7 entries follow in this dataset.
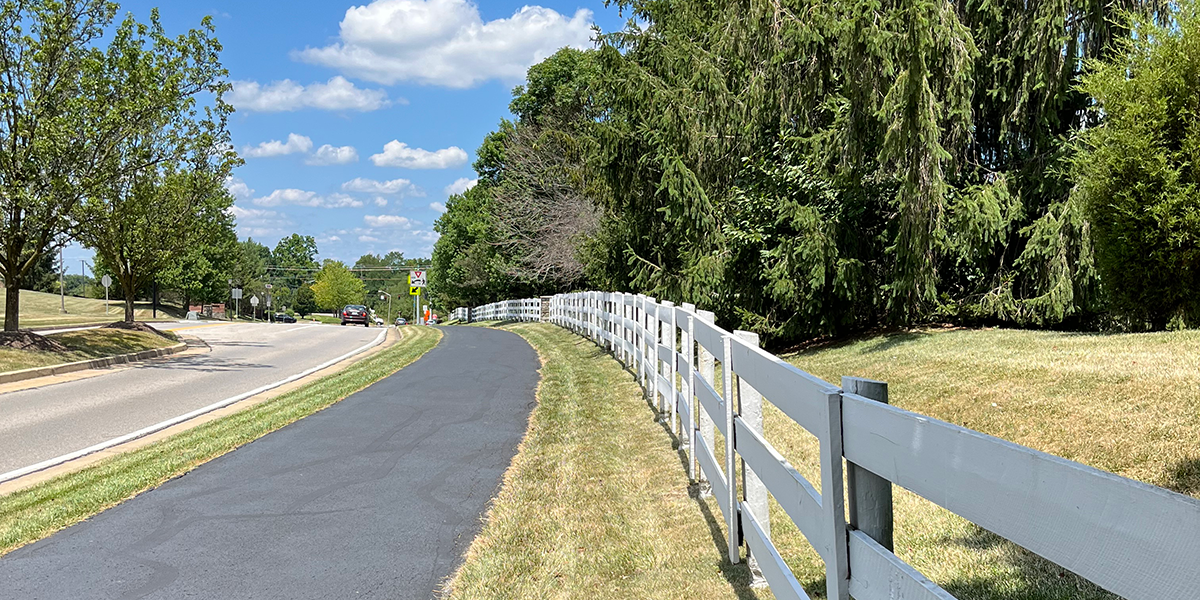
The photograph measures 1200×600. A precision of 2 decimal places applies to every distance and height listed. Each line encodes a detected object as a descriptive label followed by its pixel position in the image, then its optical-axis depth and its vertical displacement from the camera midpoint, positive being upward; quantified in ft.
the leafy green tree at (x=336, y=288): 510.17 +16.59
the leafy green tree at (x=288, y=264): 645.01 +39.89
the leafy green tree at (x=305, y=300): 532.73 +9.65
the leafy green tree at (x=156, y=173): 63.57 +13.37
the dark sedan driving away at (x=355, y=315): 184.03 -0.07
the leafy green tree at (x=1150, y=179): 32.32 +5.19
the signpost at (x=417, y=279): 177.78 +7.48
